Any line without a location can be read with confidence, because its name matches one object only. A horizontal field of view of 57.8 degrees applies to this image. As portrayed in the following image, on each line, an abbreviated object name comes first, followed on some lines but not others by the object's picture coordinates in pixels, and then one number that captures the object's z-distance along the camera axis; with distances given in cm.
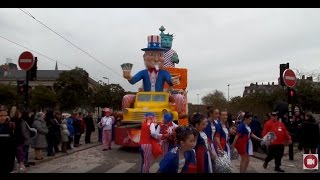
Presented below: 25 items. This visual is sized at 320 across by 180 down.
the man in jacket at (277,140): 819
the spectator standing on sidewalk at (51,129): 1015
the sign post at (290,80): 990
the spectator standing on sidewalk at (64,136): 1094
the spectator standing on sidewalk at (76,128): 1305
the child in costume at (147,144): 657
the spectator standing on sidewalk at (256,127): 1175
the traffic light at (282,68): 1061
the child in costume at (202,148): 445
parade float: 1133
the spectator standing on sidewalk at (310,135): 934
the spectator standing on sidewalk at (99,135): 1585
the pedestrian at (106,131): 1231
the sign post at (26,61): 911
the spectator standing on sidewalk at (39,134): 910
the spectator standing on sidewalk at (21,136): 754
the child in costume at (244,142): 699
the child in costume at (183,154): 345
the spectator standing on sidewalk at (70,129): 1208
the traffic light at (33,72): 953
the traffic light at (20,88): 976
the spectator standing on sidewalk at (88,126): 1494
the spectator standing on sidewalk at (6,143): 502
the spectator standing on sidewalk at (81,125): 1338
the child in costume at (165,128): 653
